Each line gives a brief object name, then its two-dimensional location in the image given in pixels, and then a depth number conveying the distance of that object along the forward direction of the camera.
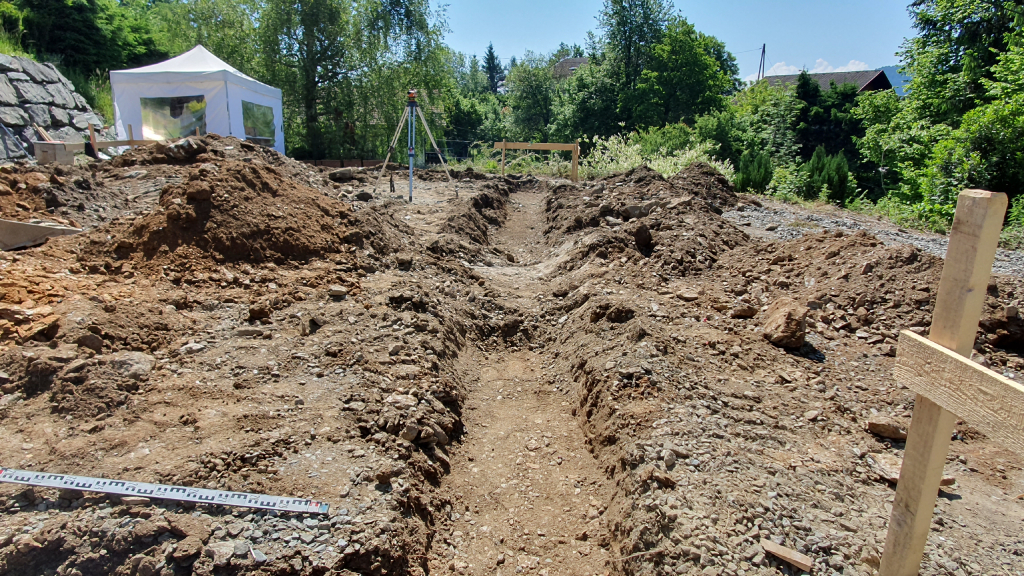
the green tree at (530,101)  35.75
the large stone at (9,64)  16.06
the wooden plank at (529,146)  15.95
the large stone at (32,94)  16.22
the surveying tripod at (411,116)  10.99
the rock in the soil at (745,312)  5.34
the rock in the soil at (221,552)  2.42
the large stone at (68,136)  16.89
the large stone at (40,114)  16.33
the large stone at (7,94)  15.41
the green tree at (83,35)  21.35
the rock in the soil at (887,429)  3.55
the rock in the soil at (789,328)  4.68
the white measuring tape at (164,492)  2.66
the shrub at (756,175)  15.02
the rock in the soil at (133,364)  3.65
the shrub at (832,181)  14.54
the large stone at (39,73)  16.91
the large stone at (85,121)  18.47
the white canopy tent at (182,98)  15.91
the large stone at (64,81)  18.19
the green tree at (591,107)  30.12
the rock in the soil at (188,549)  2.41
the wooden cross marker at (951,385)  1.61
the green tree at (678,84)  28.92
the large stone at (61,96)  17.59
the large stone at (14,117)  15.23
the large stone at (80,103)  18.94
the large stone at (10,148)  15.05
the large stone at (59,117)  17.25
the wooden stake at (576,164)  16.82
